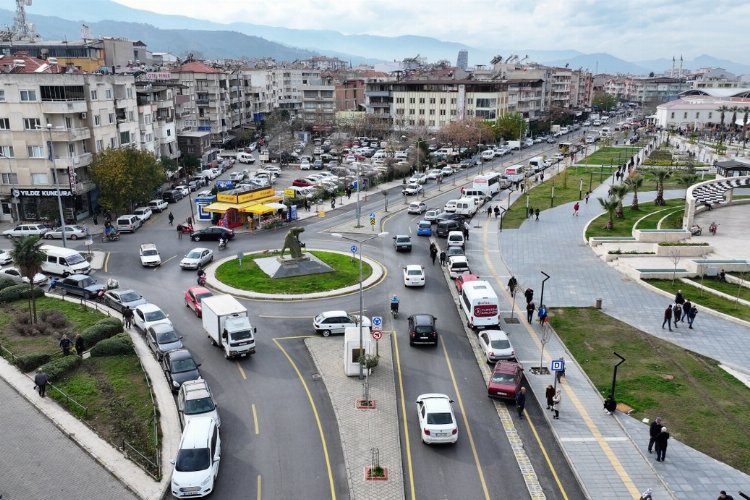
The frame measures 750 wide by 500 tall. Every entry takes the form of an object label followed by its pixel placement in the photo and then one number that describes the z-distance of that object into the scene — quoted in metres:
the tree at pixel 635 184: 58.59
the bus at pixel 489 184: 70.94
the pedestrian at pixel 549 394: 24.61
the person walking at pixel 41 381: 25.58
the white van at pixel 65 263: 42.22
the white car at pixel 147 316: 32.06
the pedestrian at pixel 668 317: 32.53
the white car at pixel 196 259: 43.88
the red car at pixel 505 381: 25.59
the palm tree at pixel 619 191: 54.23
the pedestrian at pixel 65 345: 28.86
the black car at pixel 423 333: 30.92
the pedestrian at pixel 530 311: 33.78
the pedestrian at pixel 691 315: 32.69
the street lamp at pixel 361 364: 26.66
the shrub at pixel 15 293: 37.09
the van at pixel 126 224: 54.97
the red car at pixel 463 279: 37.94
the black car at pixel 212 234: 52.50
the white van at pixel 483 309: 32.44
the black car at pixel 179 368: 26.17
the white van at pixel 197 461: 19.23
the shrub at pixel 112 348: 29.36
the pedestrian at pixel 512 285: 38.16
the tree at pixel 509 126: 120.19
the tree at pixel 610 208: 53.06
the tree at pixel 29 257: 33.91
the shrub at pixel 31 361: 28.08
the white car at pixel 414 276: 40.28
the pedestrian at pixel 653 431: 21.67
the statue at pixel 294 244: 43.25
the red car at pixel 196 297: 35.25
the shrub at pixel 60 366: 27.03
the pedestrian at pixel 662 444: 21.19
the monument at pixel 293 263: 42.09
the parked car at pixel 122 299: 35.91
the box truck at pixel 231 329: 29.19
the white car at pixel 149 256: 44.75
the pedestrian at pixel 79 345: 29.19
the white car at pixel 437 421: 22.25
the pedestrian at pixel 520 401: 24.48
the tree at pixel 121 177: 56.81
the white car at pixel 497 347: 28.94
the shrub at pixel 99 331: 30.39
